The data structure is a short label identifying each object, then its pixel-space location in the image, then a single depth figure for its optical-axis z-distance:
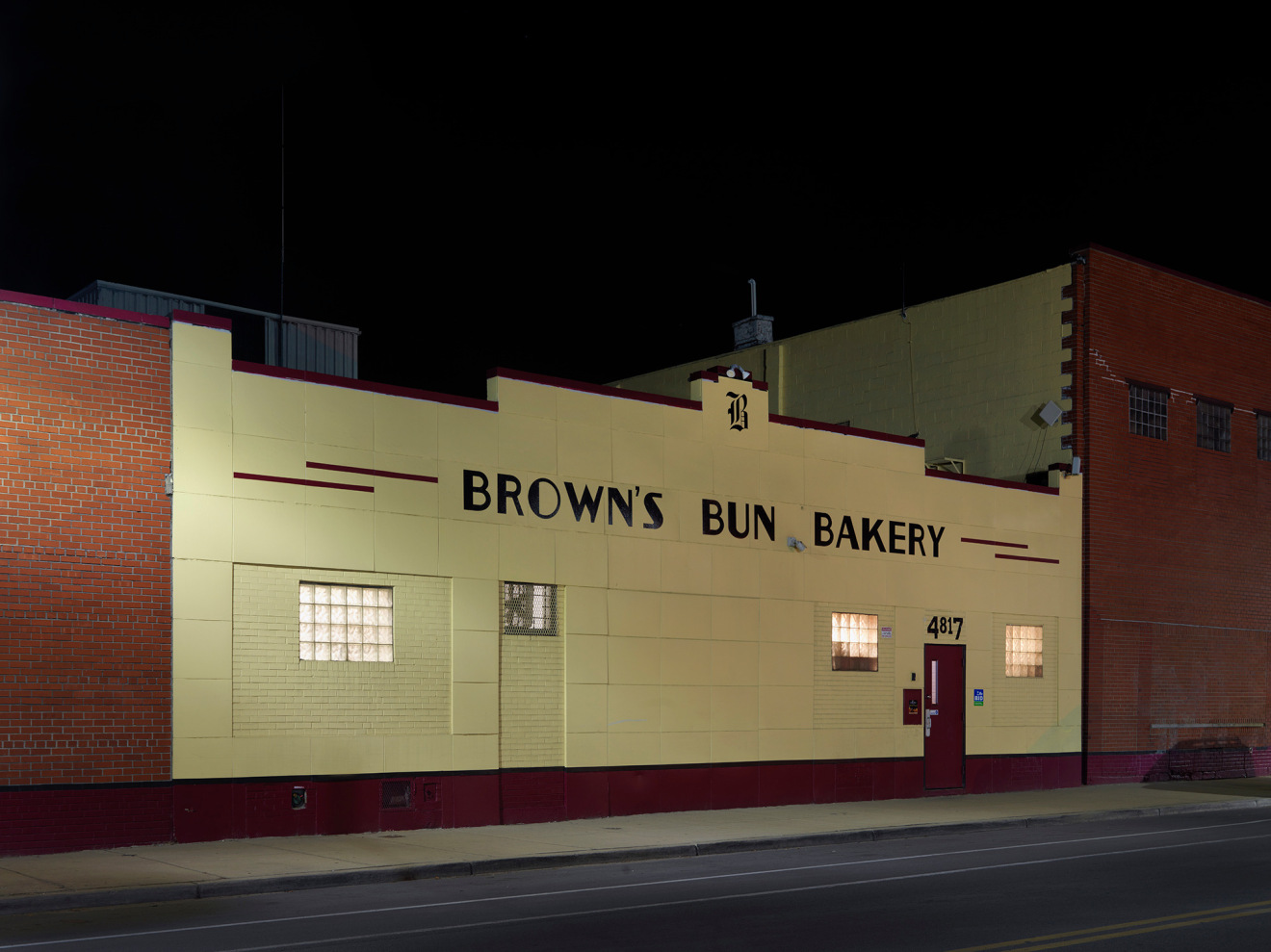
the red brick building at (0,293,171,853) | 14.84
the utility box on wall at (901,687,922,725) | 23.61
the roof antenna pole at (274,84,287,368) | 19.19
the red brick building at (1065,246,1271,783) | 26.69
